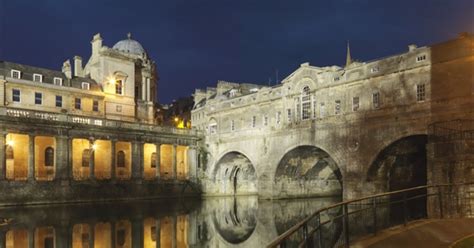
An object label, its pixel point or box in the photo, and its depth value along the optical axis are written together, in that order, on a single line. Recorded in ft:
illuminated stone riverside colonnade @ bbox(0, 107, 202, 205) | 123.56
